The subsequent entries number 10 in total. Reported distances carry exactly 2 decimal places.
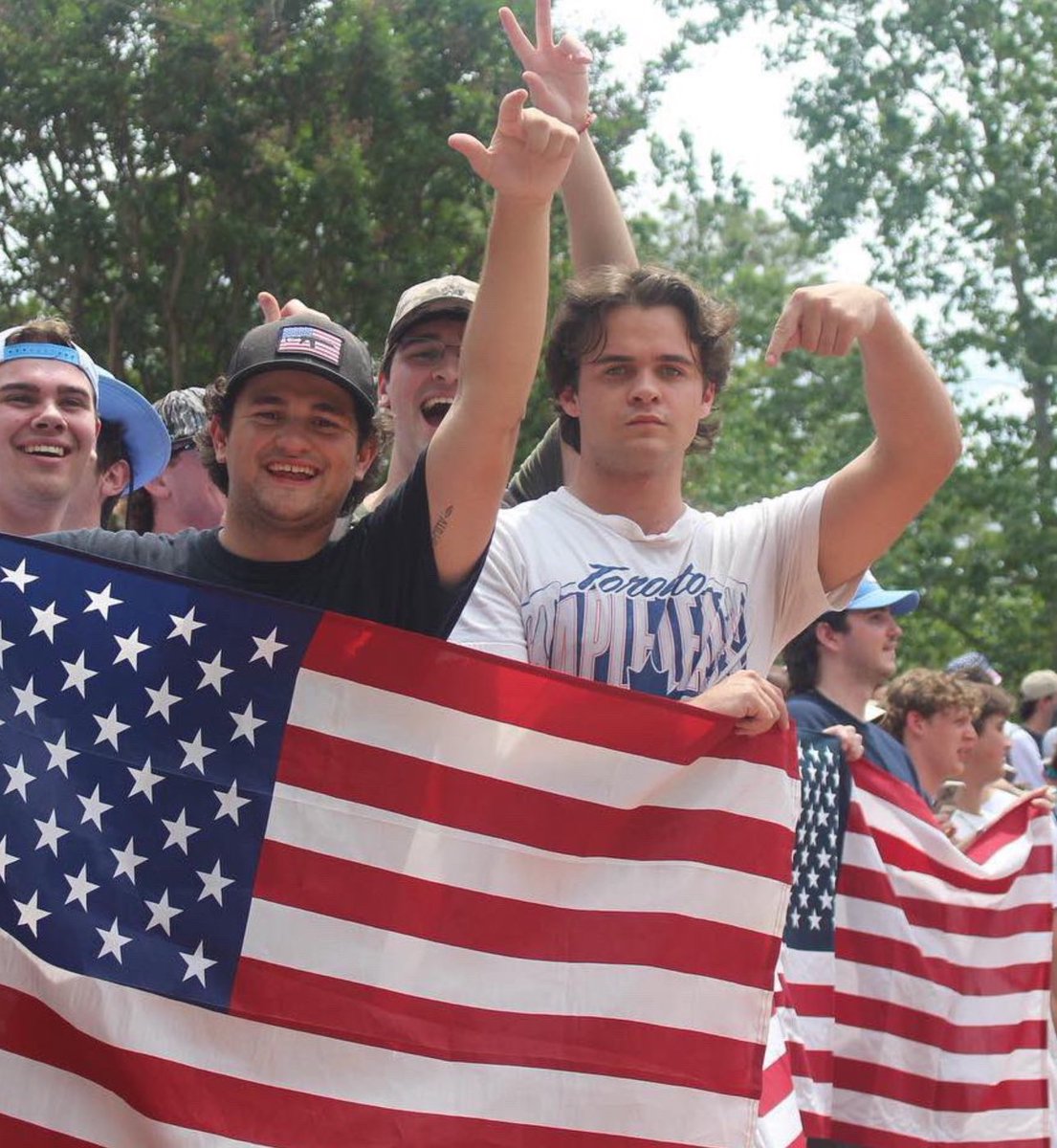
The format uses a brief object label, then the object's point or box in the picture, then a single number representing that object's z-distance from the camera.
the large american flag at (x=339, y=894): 3.33
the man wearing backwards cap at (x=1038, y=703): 14.08
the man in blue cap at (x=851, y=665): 6.51
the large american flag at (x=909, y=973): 5.92
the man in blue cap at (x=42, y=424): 4.45
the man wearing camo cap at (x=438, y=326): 4.61
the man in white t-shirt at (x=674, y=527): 3.72
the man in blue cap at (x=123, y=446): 5.07
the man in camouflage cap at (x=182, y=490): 5.55
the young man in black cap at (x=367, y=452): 3.22
